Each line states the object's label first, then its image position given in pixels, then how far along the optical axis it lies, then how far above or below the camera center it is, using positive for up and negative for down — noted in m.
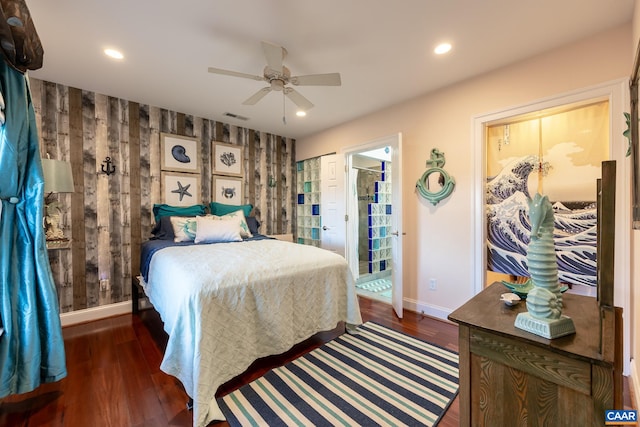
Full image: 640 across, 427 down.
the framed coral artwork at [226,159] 3.75 +0.76
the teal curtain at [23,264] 1.42 -0.30
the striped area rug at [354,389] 1.48 -1.18
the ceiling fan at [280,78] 1.79 +1.03
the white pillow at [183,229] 2.94 -0.22
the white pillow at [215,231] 2.90 -0.24
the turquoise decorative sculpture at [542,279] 0.84 -0.25
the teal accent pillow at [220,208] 3.60 +0.02
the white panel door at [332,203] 3.77 +0.09
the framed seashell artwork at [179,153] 3.32 +0.75
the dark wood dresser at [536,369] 0.73 -0.51
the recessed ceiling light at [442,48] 2.02 +1.27
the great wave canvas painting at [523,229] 2.24 -0.20
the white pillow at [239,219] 3.21 -0.12
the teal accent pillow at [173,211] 3.20 -0.01
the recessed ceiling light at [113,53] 2.11 +1.30
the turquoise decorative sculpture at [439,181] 2.67 +0.29
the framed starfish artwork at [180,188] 3.34 +0.29
